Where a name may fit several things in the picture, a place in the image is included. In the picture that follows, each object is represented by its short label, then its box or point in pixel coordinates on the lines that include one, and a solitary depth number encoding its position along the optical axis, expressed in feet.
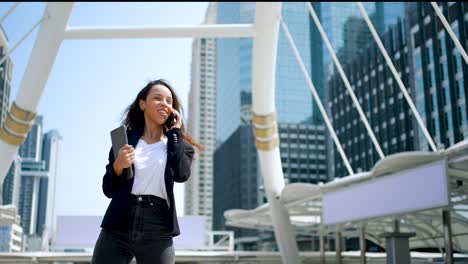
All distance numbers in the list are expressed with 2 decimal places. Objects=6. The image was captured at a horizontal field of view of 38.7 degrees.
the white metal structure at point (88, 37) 34.68
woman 8.57
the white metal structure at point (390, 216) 37.61
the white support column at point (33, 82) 34.12
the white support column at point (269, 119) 36.65
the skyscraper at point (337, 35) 335.06
